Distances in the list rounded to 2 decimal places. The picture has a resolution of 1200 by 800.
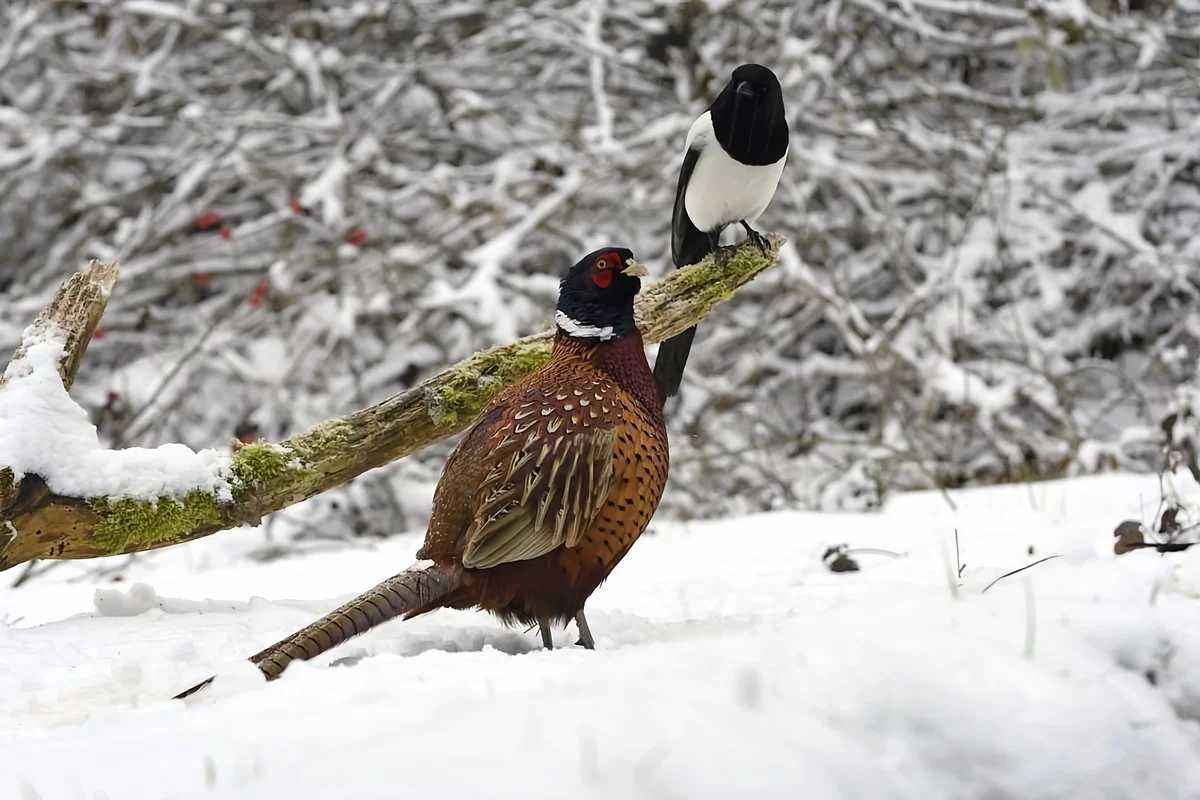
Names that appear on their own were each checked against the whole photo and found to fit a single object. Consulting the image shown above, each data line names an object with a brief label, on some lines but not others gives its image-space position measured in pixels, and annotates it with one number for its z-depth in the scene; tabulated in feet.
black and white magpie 24.79
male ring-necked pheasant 14.93
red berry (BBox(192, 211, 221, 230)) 39.44
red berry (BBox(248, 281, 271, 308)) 40.24
